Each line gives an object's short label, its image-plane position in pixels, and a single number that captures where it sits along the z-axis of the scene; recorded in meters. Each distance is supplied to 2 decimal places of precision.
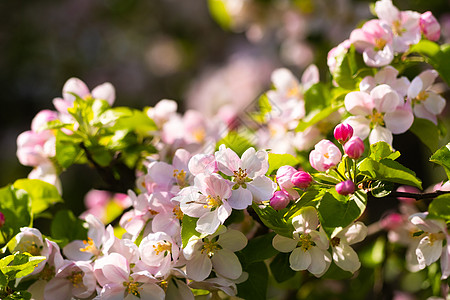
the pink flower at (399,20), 1.32
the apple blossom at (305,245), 1.23
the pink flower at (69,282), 1.26
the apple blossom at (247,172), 1.22
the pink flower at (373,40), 1.30
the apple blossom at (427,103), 1.30
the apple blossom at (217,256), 1.23
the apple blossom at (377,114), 1.27
